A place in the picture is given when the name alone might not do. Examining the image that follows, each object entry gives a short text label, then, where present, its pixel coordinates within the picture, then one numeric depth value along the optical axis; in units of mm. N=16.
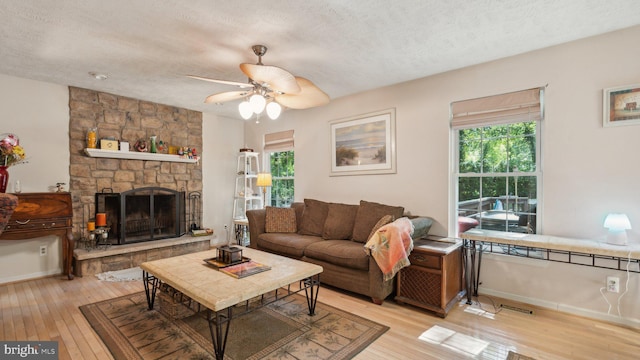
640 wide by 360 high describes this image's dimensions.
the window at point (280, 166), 5254
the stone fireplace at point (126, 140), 4023
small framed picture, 2420
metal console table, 2227
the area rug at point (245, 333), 2072
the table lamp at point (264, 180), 4930
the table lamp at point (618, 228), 2279
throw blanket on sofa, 2703
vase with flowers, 2312
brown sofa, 2955
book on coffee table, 2311
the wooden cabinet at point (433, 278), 2666
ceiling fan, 2242
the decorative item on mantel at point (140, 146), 4477
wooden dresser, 3254
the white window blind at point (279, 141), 5156
